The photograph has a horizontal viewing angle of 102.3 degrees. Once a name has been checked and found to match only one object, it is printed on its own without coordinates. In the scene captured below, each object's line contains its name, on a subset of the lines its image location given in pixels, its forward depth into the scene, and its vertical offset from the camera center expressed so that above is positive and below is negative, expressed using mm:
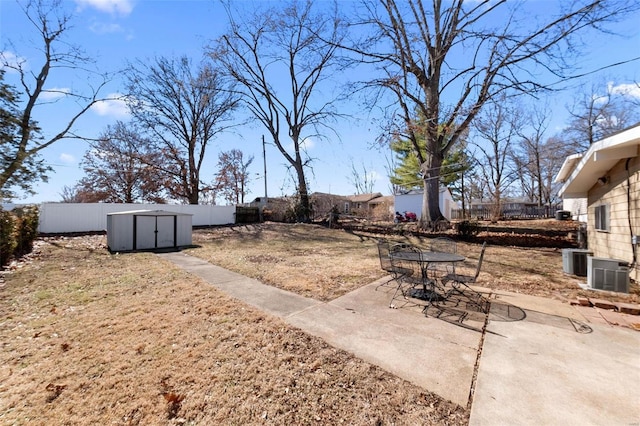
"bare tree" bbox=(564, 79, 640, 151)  18953 +7699
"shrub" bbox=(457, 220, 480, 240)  11117 -572
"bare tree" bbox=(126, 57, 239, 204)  21094 +8750
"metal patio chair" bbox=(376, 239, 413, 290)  4617 -934
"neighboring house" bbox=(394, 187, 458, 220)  24641 +1366
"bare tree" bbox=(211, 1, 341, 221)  17484 +10758
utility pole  23675 +5249
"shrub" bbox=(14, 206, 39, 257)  8162 -503
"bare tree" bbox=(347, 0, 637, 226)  10281 +7342
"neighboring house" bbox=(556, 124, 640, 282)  5195 +605
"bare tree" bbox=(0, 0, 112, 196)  9984 +6291
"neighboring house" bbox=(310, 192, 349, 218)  20234 +1020
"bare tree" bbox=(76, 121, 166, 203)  22141 +3866
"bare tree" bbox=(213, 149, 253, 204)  28625 +4612
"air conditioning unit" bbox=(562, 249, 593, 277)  6121 -1086
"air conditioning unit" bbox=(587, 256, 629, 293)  4777 -1115
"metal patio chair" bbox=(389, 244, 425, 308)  4429 -1376
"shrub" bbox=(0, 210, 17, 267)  6482 -588
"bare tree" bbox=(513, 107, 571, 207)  24391 +6076
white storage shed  9986 -611
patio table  4105 -700
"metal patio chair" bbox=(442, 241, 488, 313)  4129 -1414
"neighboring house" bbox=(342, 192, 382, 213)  37594 +2488
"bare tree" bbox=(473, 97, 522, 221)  24094 +6050
